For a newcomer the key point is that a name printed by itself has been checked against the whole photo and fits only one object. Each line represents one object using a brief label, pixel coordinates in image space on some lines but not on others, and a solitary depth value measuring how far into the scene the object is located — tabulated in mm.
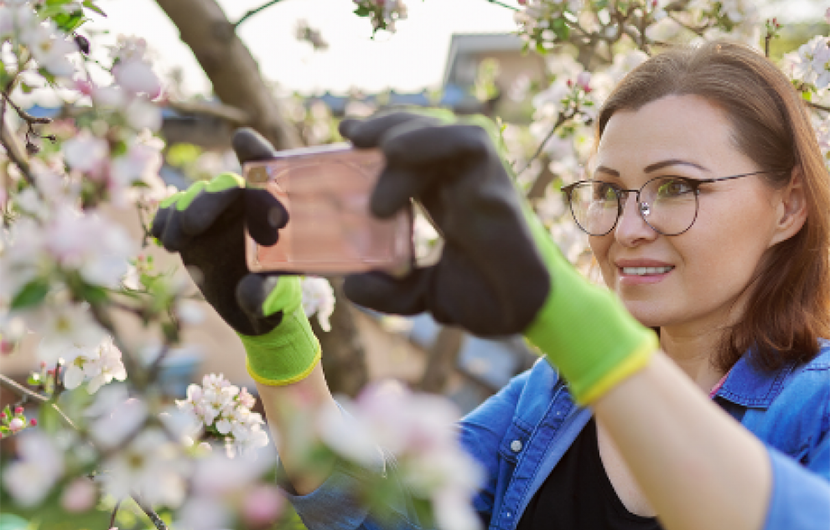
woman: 725
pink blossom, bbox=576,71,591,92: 2191
